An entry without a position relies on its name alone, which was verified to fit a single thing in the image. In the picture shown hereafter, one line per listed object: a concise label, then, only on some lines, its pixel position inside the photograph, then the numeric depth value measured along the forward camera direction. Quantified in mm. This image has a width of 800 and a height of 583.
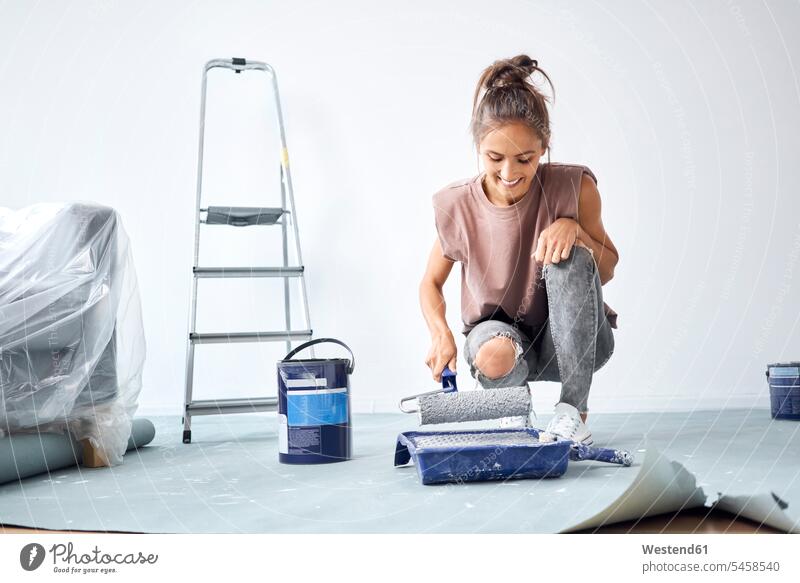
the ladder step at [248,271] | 1975
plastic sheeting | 1250
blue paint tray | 1029
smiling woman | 1296
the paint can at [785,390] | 1821
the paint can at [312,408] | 1310
